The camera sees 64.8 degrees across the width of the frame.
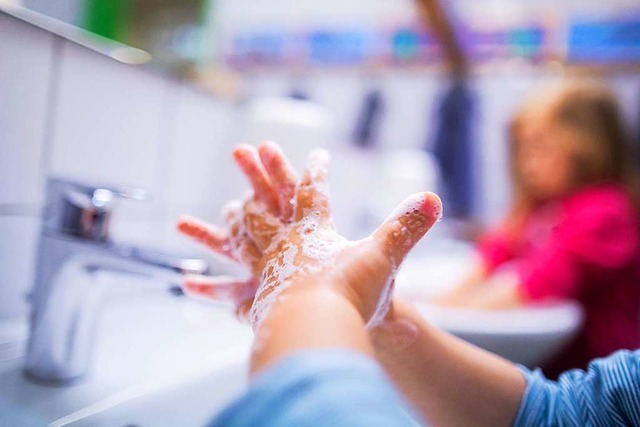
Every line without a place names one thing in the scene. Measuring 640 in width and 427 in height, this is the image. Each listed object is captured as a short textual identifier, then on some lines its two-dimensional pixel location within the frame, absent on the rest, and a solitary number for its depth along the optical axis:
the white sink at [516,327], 0.69
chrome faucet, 0.40
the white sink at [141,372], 0.36
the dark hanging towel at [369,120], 1.82
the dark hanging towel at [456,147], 1.76
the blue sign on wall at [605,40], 1.63
